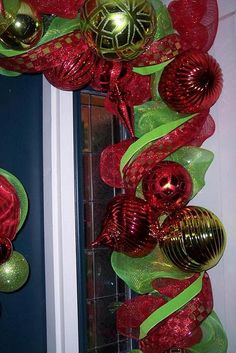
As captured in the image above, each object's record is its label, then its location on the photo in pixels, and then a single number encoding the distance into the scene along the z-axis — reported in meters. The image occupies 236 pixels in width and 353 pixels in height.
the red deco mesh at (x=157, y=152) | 1.12
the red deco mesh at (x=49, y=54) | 1.05
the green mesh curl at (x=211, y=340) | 1.16
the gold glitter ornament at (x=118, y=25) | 0.95
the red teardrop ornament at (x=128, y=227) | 1.07
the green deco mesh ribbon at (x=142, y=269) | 1.17
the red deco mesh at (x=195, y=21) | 1.14
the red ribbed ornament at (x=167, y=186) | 1.10
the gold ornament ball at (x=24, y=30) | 0.97
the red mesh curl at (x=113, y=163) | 1.25
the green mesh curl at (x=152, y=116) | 1.18
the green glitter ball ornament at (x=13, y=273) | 1.03
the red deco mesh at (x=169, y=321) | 1.10
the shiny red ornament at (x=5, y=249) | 0.98
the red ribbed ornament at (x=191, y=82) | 1.06
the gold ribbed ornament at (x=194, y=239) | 1.04
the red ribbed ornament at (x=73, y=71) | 1.09
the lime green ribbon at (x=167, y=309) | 1.07
